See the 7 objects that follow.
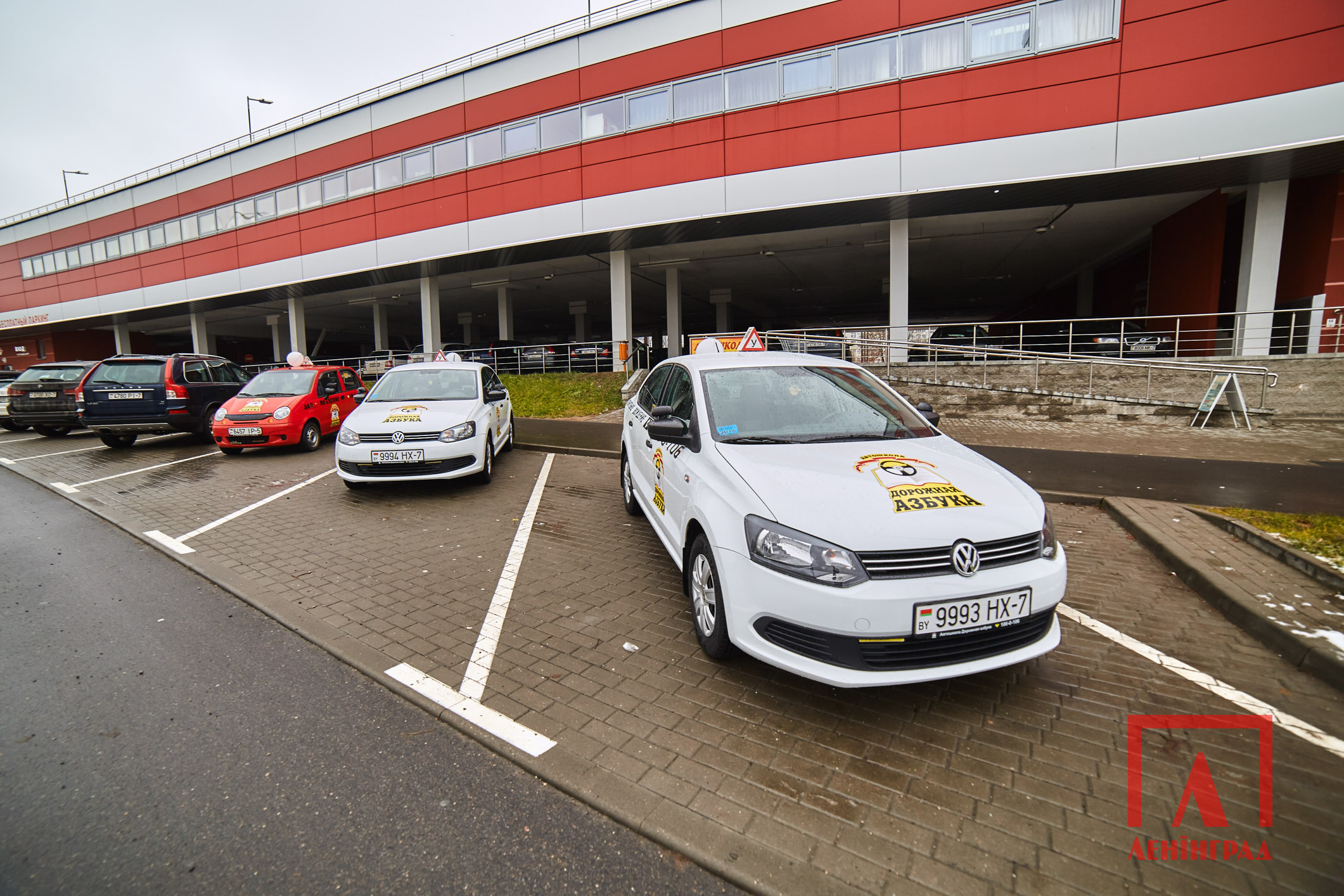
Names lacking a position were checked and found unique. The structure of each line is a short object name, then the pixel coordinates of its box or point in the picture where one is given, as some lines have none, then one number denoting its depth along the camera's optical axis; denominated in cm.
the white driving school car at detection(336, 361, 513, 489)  661
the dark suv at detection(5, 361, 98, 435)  1195
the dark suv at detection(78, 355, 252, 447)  1015
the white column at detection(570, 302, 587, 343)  3152
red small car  943
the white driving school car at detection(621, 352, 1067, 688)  255
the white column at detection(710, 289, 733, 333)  2830
